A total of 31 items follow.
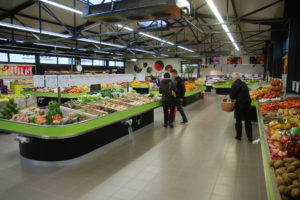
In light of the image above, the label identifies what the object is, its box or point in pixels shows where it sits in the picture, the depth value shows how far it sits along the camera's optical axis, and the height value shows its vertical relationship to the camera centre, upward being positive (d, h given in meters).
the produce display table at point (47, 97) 9.53 -0.81
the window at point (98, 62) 22.25 +1.67
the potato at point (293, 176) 1.76 -0.78
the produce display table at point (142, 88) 14.55 -0.64
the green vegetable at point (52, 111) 4.07 -0.63
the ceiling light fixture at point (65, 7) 6.08 +2.09
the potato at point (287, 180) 1.73 -0.80
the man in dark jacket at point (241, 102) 5.45 -0.57
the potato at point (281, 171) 1.91 -0.80
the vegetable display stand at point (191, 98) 11.41 -1.10
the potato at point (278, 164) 2.07 -0.80
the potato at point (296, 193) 1.57 -0.82
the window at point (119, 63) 25.61 +1.80
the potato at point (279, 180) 1.76 -0.82
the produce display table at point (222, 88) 15.88 -0.72
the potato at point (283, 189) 1.65 -0.84
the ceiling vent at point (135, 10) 3.43 +1.14
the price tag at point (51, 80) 4.46 -0.03
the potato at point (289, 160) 2.06 -0.76
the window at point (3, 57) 13.16 +1.30
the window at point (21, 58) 13.83 +1.37
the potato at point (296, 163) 1.93 -0.74
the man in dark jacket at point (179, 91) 7.57 -0.42
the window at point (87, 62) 20.35 +1.62
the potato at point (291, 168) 1.88 -0.76
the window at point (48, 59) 16.06 +1.43
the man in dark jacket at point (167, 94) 6.82 -0.47
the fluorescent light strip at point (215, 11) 5.51 +1.93
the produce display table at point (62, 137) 3.82 -1.18
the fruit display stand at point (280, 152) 1.71 -0.79
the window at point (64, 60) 17.85 +1.50
